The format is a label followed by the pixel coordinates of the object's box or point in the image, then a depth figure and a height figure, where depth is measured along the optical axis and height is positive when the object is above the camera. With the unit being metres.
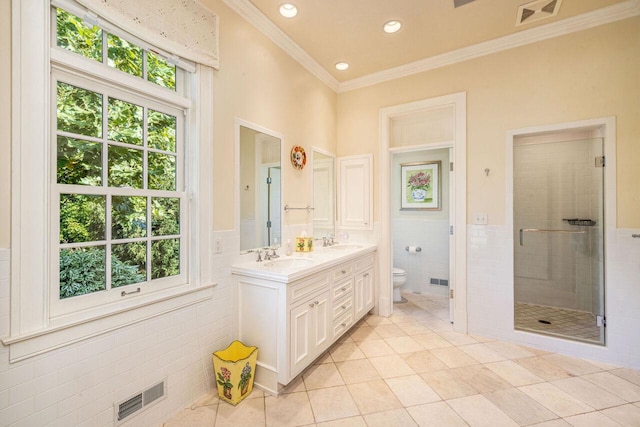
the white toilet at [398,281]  3.71 -0.95
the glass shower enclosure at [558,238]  2.46 -0.25
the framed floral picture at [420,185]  3.98 +0.41
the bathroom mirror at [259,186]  2.19 +0.24
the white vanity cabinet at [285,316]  1.82 -0.76
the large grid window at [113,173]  1.32 +0.23
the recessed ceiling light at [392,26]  2.38 +1.68
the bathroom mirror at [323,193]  3.14 +0.24
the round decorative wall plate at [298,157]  2.75 +0.58
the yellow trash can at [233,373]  1.76 -1.07
